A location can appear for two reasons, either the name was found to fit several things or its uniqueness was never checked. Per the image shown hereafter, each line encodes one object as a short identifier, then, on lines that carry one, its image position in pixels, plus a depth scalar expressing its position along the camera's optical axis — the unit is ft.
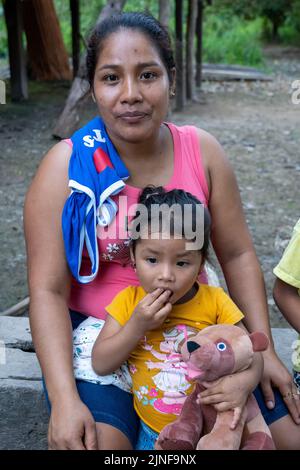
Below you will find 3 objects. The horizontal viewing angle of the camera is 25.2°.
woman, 6.27
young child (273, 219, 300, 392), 6.83
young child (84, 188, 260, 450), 6.00
